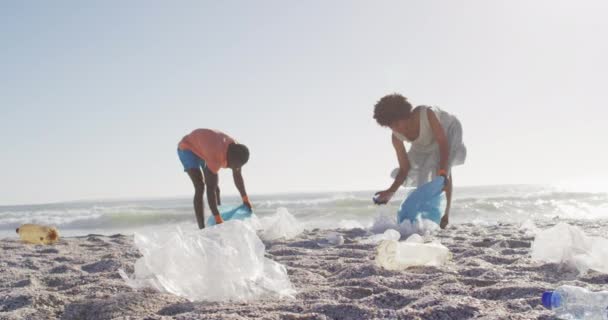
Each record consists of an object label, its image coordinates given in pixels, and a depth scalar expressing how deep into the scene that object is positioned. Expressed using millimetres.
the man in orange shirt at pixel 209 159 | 3611
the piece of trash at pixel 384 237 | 3226
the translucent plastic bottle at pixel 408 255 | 2279
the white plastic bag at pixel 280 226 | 3834
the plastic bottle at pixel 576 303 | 1365
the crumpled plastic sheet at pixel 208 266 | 1680
